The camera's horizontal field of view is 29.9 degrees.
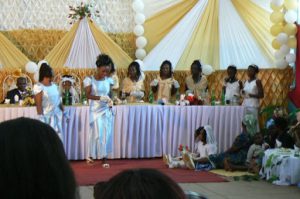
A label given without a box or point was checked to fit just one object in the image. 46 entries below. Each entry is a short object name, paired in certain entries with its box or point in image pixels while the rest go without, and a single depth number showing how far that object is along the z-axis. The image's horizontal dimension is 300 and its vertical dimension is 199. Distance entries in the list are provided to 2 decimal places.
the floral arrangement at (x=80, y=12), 10.02
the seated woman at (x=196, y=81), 9.29
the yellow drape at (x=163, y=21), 10.65
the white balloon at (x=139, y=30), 10.65
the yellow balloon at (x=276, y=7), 9.35
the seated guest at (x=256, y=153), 7.23
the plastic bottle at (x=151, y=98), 8.74
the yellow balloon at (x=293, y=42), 9.30
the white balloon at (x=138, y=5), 10.55
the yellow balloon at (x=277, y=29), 9.39
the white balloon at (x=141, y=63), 9.76
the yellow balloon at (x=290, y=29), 9.27
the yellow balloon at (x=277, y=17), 9.36
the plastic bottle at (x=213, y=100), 8.60
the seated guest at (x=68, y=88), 8.31
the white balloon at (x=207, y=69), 9.89
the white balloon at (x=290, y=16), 9.17
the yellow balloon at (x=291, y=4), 9.20
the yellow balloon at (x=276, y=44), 9.40
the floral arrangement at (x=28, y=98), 7.82
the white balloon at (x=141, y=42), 10.58
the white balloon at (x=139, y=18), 10.61
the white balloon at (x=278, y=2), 9.29
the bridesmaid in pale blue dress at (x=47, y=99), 7.13
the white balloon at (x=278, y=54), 9.37
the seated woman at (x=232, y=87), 8.84
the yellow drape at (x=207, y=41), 10.37
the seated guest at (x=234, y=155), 7.56
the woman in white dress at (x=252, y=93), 8.52
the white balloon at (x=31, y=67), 9.51
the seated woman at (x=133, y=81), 9.03
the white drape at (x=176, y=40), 10.34
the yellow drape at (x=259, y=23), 9.75
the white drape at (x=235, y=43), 9.84
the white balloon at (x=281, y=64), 9.34
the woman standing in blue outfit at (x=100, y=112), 7.38
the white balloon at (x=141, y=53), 10.52
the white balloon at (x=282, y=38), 9.30
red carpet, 6.73
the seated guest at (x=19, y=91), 8.42
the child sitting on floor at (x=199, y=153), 7.61
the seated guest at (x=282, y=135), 7.17
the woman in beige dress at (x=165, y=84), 9.07
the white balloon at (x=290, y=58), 9.29
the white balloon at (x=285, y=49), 9.34
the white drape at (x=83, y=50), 9.75
